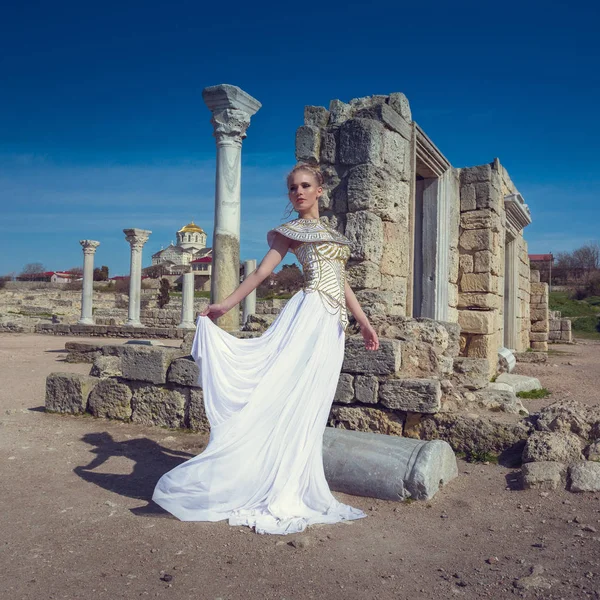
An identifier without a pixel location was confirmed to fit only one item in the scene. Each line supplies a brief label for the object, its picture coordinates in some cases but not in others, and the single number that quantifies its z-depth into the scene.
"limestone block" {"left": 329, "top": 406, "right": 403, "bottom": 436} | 4.86
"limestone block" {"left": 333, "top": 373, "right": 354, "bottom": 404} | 4.95
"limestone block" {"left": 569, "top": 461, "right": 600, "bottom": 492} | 3.66
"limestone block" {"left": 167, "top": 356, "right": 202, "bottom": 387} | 5.55
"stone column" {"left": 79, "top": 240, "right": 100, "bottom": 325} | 24.31
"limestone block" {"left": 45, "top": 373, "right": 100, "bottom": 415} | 6.23
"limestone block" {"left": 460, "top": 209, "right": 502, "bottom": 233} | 10.12
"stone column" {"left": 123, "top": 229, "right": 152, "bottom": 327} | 23.84
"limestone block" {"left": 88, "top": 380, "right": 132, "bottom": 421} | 5.98
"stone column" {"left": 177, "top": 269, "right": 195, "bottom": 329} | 25.09
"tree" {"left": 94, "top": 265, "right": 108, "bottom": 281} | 60.22
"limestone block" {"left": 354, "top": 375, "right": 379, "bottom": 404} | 4.87
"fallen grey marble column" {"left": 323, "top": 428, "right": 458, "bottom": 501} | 3.65
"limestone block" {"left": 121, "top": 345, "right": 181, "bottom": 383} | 5.71
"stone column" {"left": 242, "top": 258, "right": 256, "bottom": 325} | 17.86
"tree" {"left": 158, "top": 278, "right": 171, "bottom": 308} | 36.94
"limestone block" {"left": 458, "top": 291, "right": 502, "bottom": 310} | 10.02
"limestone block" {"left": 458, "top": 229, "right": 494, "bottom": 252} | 10.05
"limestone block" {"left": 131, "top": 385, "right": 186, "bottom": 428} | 5.66
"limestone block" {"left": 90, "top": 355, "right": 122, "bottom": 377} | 6.79
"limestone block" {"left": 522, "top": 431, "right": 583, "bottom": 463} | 4.07
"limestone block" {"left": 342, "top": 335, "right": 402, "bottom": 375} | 4.84
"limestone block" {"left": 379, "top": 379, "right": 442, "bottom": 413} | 4.65
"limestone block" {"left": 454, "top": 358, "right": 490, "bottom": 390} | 6.29
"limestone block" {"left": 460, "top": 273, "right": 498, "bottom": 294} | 10.03
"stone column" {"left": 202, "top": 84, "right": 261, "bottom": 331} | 9.55
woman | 3.13
